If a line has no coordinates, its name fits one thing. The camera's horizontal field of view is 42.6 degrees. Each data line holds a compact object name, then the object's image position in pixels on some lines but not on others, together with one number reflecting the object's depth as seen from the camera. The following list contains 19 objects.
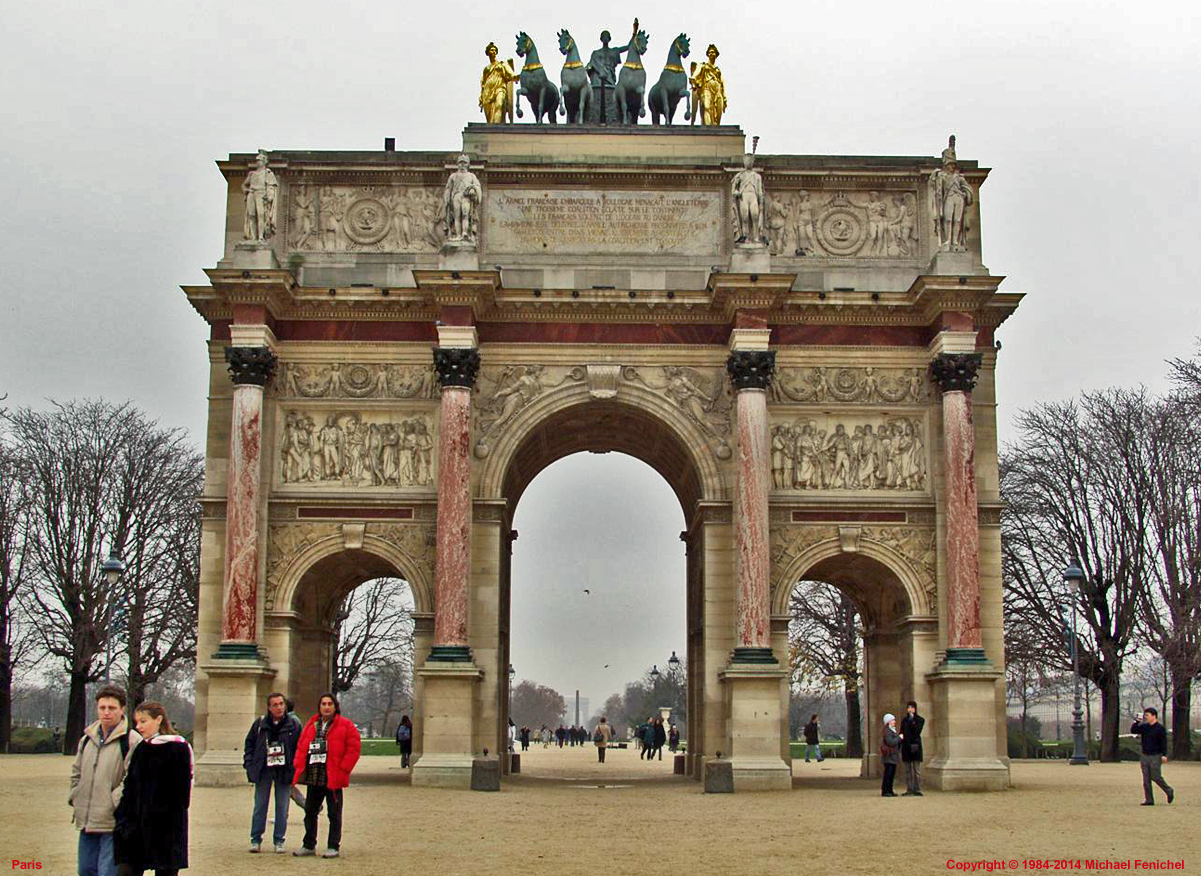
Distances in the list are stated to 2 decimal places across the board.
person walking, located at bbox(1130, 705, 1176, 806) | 22.31
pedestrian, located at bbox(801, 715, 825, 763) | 44.94
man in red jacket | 15.34
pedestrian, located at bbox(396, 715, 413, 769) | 36.12
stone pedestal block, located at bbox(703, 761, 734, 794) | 27.09
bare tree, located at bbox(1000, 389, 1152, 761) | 45.16
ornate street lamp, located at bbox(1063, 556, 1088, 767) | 37.88
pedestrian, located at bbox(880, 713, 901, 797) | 25.58
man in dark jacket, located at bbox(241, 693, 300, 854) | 16.00
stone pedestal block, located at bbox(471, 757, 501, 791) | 27.08
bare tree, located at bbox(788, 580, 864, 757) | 52.41
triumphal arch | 29.02
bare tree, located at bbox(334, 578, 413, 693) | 60.09
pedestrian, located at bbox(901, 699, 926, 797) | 25.95
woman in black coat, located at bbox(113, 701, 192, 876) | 9.76
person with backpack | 9.84
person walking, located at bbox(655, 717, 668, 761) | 48.91
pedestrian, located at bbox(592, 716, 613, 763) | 45.53
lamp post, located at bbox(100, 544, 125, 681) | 34.44
